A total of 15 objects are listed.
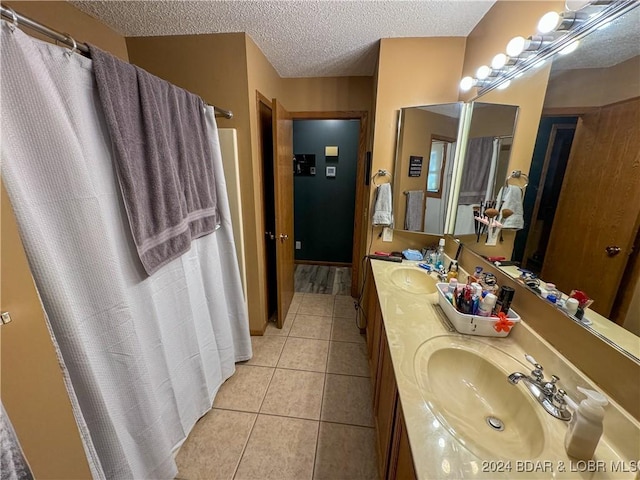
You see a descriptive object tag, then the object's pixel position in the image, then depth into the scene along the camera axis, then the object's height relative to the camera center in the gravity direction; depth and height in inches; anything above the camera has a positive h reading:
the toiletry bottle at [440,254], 70.6 -22.2
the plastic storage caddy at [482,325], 40.7 -24.5
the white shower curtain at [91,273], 26.0 -13.3
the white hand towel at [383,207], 77.9 -9.6
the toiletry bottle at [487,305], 41.6 -21.4
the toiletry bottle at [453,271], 62.0 -23.9
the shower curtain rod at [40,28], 23.3 +15.0
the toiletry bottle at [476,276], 49.3 -19.9
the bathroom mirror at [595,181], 26.8 -0.3
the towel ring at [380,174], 78.4 +0.8
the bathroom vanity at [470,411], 23.8 -27.3
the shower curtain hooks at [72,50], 29.6 +14.8
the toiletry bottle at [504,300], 41.1 -20.5
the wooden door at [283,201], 78.7 -9.1
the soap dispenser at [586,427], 22.9 -23.3
